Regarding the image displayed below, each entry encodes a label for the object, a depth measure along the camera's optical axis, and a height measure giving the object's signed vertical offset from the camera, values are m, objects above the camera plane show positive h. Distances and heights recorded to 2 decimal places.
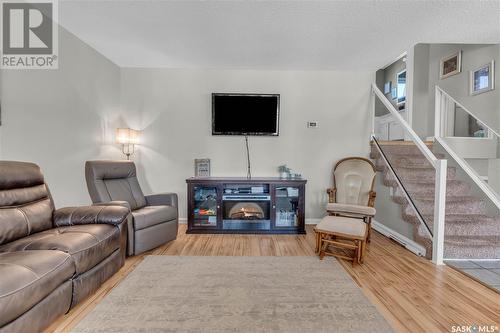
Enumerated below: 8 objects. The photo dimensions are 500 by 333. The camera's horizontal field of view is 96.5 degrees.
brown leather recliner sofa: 1.16 -0.61
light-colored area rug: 1.42 -1.05
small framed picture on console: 3.52 -0.14
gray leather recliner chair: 2.37 -0.55
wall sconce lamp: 3.15 +0.27
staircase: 2.37 -0.56
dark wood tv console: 3.15 -0.68
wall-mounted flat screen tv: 3.45 +0.71
